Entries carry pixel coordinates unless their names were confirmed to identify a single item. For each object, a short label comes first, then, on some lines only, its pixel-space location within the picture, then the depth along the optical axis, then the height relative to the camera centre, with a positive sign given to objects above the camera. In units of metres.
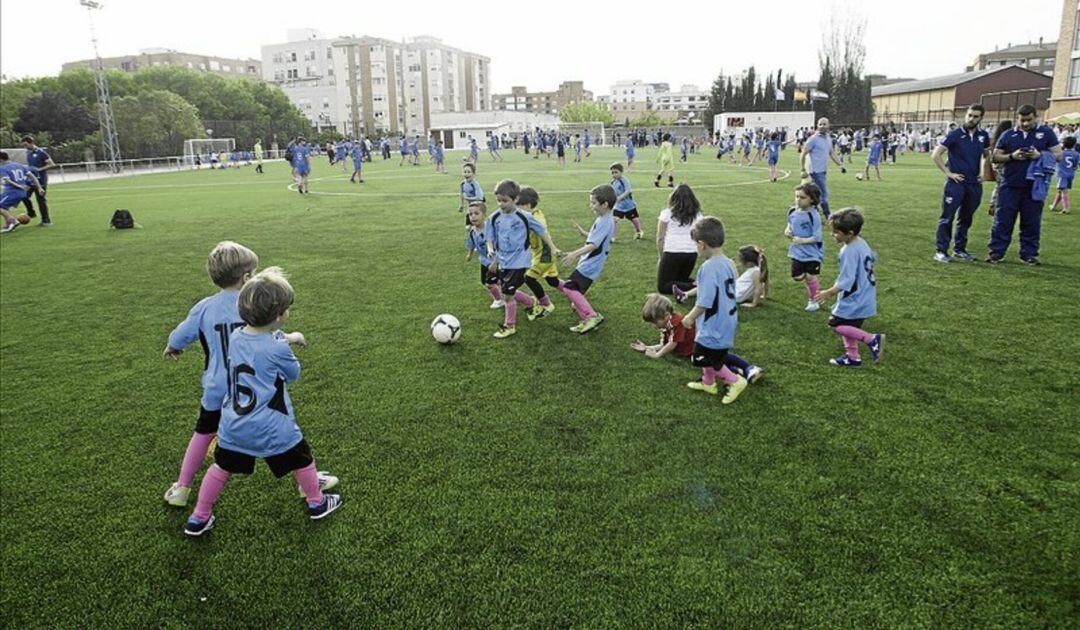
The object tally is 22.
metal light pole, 43.16 +3.73
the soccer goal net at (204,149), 54.25 +2.01
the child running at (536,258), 7.06 -1.07
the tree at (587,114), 157.12 +12.23
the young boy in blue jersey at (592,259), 7.04 -1.06
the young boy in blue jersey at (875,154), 24.88 +0.15
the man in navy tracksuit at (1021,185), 9.52 -0.45
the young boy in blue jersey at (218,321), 3.83 -0.88
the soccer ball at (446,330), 7.08 -1.77
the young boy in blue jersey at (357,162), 29.16 +0.31
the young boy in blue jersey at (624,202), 12.84 -0.78
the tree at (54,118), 53.06 +4.74
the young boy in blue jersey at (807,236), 7.57 -0.91
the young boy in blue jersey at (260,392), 3.41 -1.20
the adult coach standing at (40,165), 18.11 +0.29
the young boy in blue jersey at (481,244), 8.03 -1.04
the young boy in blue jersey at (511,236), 6.85 -0.76
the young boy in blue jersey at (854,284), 5.86 -1.13
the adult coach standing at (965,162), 9.85 -0.09
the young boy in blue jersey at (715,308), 5.14 -1.17
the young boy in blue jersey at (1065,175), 15.37 -0.50
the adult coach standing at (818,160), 13.71 -0.01
